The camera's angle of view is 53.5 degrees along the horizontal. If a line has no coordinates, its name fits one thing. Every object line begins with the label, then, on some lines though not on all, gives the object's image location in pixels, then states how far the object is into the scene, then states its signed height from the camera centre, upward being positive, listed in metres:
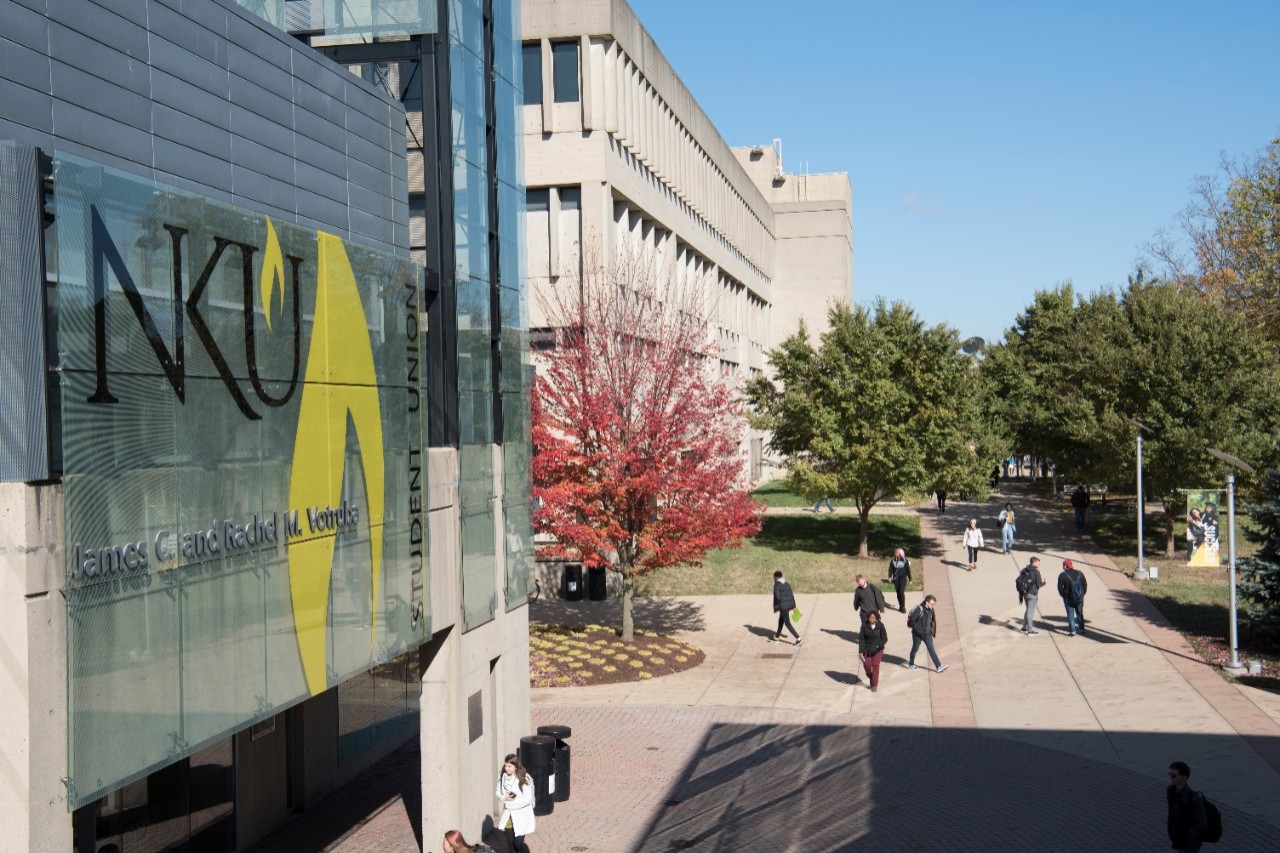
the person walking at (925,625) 21.91 -3.69
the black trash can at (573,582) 30.83 -4.01
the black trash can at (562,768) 15.56 -4.32
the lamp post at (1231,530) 21.53 -2.15
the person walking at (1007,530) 37.69 -3.56
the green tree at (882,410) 36.12 +0.07
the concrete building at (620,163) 32.97 +7.73
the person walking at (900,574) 27.89 -3.59
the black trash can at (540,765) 15.10 -4.14
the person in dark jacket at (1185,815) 11.47 -3.70
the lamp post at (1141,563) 32.19 -3.97
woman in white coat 13.21 -4.00
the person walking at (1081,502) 41.59 -3.06
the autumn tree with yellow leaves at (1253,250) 43.66 +5.66
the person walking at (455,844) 10.64 -3.58
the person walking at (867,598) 22.28 -3.30
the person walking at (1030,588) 25.33 -3.58
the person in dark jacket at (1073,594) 25.08 -3.65
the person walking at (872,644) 20.64 -3.79
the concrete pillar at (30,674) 6.92 -1.37
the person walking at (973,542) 34.71 -3.59
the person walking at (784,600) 24.89 -3.65
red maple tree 23.44 -0.69
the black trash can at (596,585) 30.58 -4.08
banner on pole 29.44 -2.91
